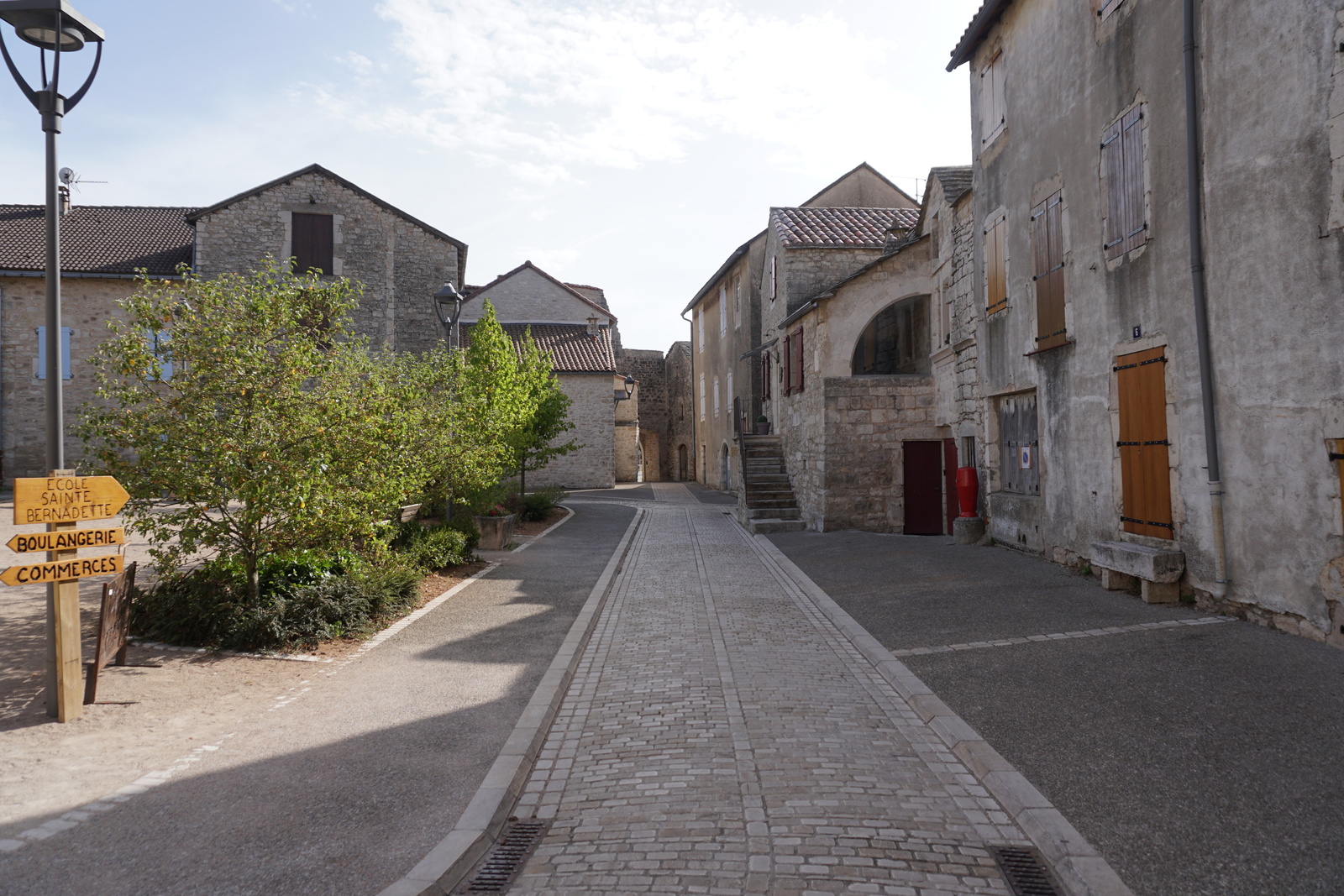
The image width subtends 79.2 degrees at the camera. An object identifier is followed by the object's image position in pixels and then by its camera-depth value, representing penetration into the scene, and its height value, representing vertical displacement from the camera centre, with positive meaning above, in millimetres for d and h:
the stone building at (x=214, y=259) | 23422 +6468
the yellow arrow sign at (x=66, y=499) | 5270 -145
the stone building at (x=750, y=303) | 19500 +4735
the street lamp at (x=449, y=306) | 12959 +2723
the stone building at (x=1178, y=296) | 6137 +1475
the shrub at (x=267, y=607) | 7324 -1267
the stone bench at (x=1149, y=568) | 7719 -1152
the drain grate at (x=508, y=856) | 3467 -1782
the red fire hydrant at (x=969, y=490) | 12953 -552
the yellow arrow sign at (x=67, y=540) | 5281 -417
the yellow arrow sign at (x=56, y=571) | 5254 -614
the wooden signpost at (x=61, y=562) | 5285 -562
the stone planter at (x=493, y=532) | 14281 -1149
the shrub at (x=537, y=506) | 18453 -940
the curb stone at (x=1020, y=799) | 3332 -1718
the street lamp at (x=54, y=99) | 5352 +2613
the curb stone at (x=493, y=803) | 3437 -1715
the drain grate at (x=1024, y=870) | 3340 -1783
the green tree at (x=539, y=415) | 17656 +1191
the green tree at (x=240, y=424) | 6977 +436
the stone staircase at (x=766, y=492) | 16672 -715
